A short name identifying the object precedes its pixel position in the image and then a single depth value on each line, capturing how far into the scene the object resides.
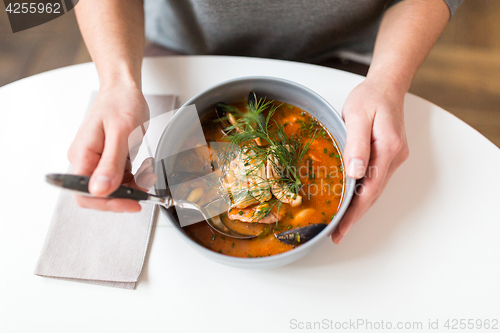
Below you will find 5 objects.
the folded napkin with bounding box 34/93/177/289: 0.63
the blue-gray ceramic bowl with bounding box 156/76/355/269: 0.57
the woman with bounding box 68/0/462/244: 0.59
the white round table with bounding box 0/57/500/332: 0.61
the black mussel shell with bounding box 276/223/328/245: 0.59
